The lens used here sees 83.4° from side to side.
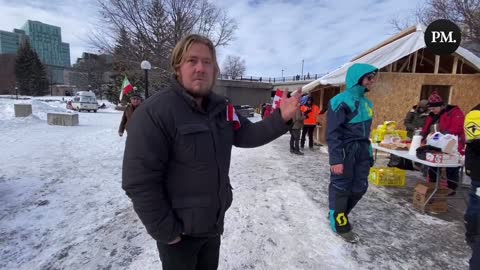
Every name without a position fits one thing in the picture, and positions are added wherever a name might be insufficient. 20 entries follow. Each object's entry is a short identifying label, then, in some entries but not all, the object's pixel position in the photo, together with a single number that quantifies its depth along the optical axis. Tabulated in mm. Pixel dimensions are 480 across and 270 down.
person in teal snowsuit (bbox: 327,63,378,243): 3121
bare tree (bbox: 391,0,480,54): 15952
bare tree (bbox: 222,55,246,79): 64750
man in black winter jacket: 1364
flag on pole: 11008
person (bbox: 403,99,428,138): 6866
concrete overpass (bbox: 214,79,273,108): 41094
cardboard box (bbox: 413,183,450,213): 4168
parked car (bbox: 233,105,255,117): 23234
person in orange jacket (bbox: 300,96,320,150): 8705
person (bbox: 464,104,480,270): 2529
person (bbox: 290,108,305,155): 8414
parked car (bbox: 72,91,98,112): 27083
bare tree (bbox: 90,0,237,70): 21875
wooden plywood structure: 8773
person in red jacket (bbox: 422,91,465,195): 4633
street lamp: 12891
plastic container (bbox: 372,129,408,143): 5457
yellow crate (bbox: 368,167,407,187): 5478
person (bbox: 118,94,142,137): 6387
